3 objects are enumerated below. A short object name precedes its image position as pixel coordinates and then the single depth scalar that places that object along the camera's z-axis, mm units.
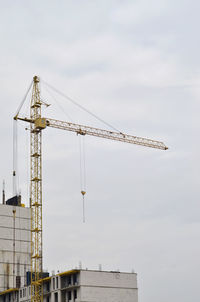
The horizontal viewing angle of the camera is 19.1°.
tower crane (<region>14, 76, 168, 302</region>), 141875
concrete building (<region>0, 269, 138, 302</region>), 117500
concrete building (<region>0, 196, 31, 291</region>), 161625
